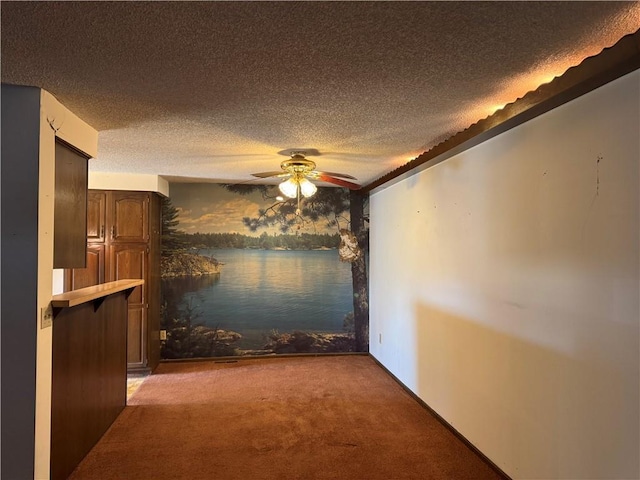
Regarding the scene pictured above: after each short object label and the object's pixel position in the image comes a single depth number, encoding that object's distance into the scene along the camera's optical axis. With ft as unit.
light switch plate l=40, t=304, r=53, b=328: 6.74
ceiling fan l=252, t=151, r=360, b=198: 10.37
